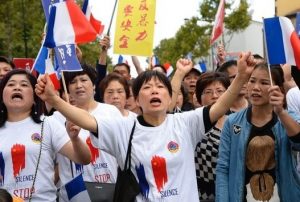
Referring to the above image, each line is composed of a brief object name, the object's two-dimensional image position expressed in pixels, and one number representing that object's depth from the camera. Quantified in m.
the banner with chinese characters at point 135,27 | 6.84
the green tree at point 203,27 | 27.30
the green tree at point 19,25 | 19.67
